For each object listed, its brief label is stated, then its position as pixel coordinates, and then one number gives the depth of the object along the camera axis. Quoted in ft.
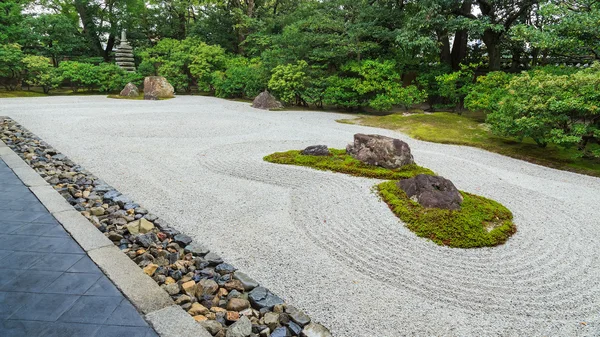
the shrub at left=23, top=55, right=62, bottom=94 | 48.73
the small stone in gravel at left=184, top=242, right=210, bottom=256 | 9.80
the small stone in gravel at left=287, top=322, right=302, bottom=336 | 6.98
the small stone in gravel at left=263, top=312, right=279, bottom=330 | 7.10
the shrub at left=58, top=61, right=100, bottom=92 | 52.60
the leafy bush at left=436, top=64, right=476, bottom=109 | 35.35
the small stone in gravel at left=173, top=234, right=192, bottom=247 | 10.31
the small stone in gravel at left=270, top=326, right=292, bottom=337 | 6.84
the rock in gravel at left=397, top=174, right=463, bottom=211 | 12.91
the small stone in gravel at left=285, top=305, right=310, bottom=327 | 7.23
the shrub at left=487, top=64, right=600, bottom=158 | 19.38
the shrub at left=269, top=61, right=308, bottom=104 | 43.66
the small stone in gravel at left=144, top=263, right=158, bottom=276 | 8.55
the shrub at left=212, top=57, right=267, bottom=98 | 49.98
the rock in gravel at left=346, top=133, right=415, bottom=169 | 18.16
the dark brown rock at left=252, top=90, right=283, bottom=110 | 44.57
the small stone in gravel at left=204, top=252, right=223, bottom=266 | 9.37
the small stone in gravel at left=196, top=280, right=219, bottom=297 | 8.08
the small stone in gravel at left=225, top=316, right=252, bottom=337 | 6.72
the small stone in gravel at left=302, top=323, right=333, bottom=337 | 6.95
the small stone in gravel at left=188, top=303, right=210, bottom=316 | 7.29
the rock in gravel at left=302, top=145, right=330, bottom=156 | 20.39
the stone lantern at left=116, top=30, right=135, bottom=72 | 62.49
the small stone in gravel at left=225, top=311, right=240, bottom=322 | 7.21
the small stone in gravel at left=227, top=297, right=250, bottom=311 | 7.58
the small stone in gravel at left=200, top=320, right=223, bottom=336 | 6.77
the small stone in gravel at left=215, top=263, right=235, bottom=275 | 9.00
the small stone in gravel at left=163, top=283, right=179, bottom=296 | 7.89
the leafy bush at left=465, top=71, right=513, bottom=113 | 28.73
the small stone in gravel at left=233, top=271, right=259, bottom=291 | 8.39
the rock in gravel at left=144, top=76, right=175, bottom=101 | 50.93
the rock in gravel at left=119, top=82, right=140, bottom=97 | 52.90
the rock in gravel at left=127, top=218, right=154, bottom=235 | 10.80
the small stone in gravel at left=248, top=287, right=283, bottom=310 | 7.72
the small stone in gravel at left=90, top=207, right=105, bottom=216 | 11.79
